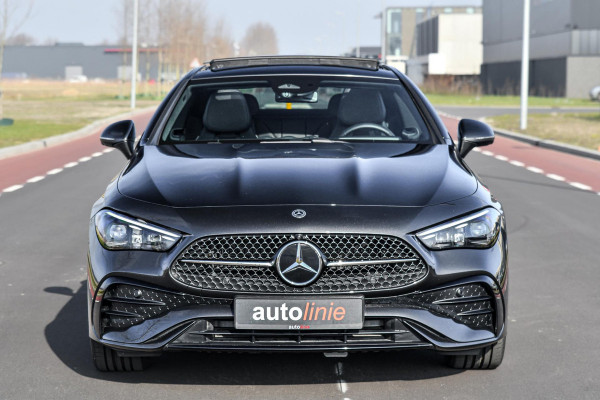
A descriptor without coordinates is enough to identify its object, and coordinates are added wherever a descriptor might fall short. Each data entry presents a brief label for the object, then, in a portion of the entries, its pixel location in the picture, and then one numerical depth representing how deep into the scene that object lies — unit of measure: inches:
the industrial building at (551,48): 2908.5
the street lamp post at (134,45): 1829.5
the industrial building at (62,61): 7578.7
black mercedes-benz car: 175.0
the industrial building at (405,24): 6363.2
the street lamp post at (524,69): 1182.9
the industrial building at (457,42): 4598.9
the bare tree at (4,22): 1288.1
